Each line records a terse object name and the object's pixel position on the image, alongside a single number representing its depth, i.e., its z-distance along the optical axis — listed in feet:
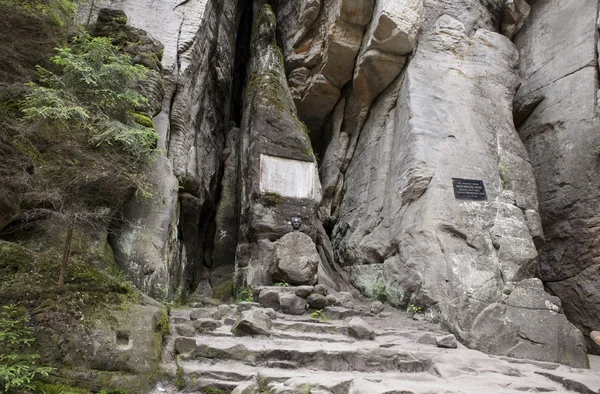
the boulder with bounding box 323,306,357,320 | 26.63
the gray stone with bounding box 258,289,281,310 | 27.55
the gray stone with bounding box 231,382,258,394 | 13.25
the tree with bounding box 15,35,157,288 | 18.89
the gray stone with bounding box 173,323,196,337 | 18.38
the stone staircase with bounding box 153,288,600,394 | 14.48
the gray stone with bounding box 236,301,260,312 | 25.45
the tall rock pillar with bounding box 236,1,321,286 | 35.19
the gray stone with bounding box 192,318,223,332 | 19.75
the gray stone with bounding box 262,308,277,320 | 23.84
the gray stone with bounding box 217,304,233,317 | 23.53
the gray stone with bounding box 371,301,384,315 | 29.85
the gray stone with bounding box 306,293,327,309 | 27.65
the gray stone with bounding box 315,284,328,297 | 29.60
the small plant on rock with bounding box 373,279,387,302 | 32.45
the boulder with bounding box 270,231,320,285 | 30.91
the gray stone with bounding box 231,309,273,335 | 19.63
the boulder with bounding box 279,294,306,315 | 26.50
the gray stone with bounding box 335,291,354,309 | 29.22
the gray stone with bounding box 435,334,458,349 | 22.12
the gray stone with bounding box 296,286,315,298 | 28.32
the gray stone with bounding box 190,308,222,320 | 21.91
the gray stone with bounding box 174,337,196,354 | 16.28
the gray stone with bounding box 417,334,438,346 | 22.79
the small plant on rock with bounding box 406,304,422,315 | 28.22
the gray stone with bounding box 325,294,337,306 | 28.22
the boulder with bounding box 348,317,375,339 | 21.84
